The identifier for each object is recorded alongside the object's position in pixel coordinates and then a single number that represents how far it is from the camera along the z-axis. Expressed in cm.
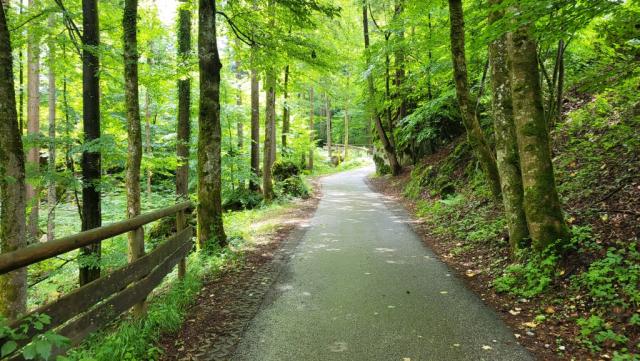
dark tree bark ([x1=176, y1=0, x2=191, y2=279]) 1145
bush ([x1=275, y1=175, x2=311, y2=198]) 1773
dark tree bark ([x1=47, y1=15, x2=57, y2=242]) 739
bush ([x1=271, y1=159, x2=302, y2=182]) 1961
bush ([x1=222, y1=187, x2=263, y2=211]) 1555
